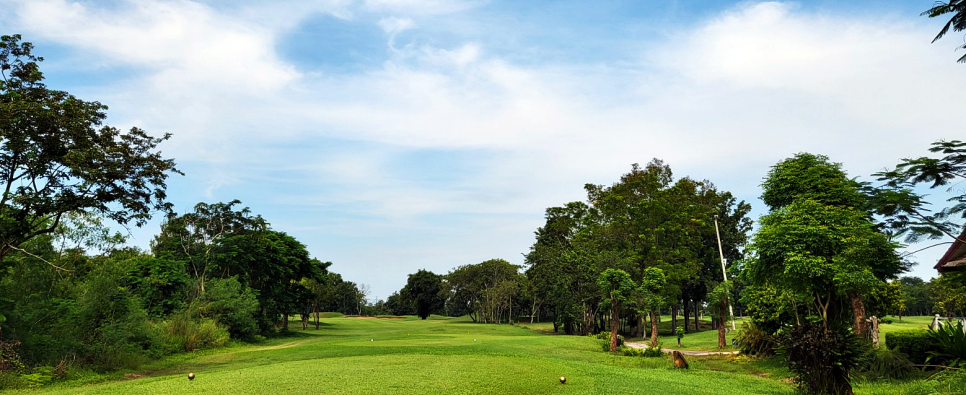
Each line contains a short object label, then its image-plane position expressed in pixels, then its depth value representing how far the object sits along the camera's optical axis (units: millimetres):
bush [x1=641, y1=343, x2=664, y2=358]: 21781
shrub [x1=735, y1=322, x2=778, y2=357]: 20844
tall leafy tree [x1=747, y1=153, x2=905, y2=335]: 16406
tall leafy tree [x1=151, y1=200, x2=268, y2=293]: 37125
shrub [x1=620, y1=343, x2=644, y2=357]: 22578
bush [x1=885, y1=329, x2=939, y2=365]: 14797
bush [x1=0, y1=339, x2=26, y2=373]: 14595
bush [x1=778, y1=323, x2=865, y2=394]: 10648
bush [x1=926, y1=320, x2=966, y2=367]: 11234
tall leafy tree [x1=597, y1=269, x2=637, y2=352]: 26625
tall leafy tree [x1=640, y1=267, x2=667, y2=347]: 28578
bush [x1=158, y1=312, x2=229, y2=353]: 24703
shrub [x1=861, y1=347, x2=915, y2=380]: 14227
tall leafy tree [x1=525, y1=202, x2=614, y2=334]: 41500
